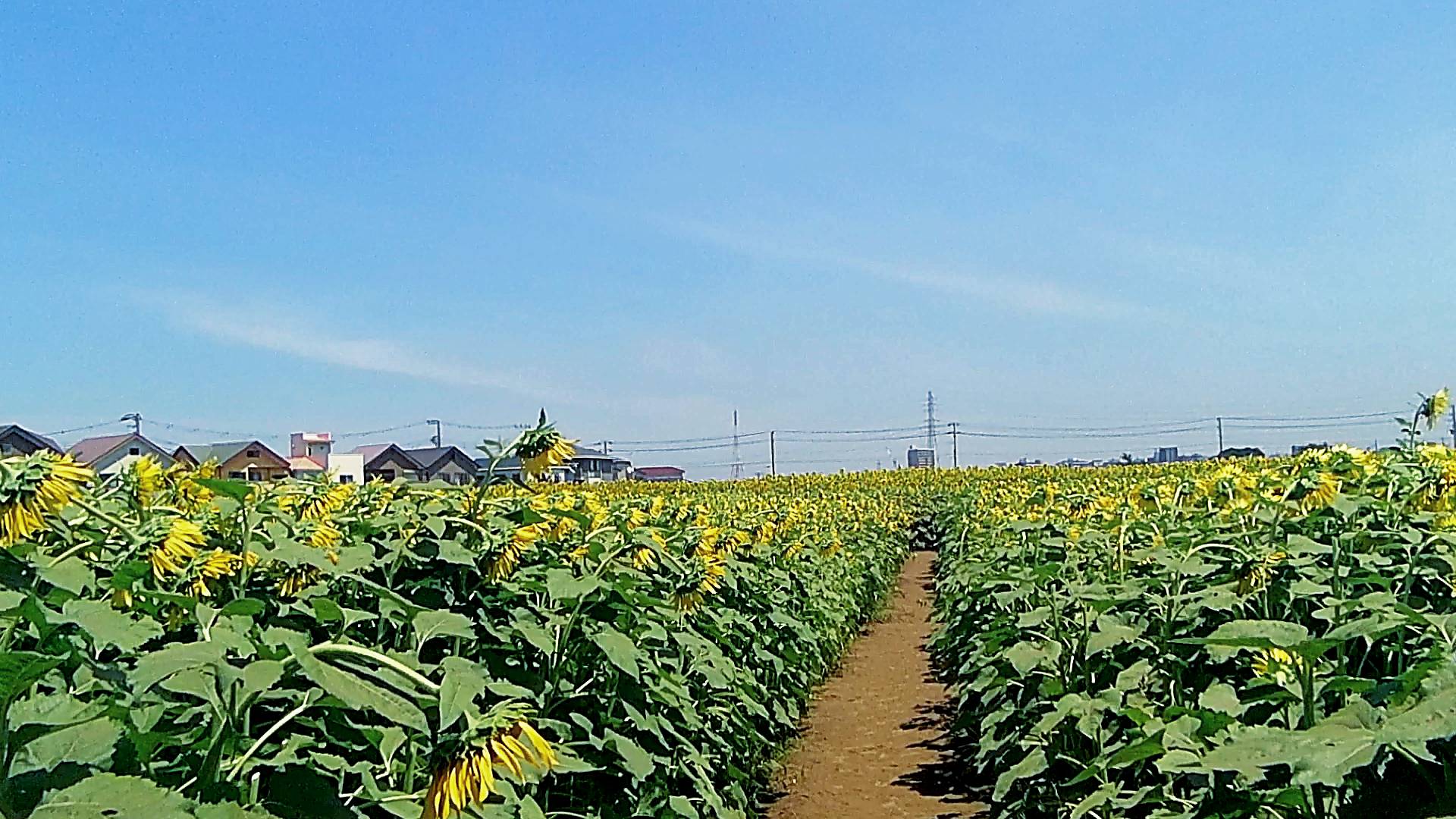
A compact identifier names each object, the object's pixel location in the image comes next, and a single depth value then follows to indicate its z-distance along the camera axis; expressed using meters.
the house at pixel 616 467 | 52.48
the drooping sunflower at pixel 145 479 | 3.02
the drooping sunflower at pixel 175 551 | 2.52
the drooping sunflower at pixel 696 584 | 4.16
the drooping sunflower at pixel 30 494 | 2.00
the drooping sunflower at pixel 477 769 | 1.58
